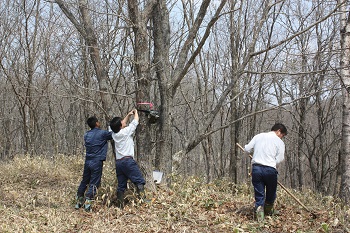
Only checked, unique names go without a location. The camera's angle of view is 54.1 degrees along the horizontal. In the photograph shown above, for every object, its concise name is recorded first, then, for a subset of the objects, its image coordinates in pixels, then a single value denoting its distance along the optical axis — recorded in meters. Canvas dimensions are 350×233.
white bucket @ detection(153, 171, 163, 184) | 6.18
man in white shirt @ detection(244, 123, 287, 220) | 5.05
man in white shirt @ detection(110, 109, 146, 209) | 5.49
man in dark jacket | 5.85
